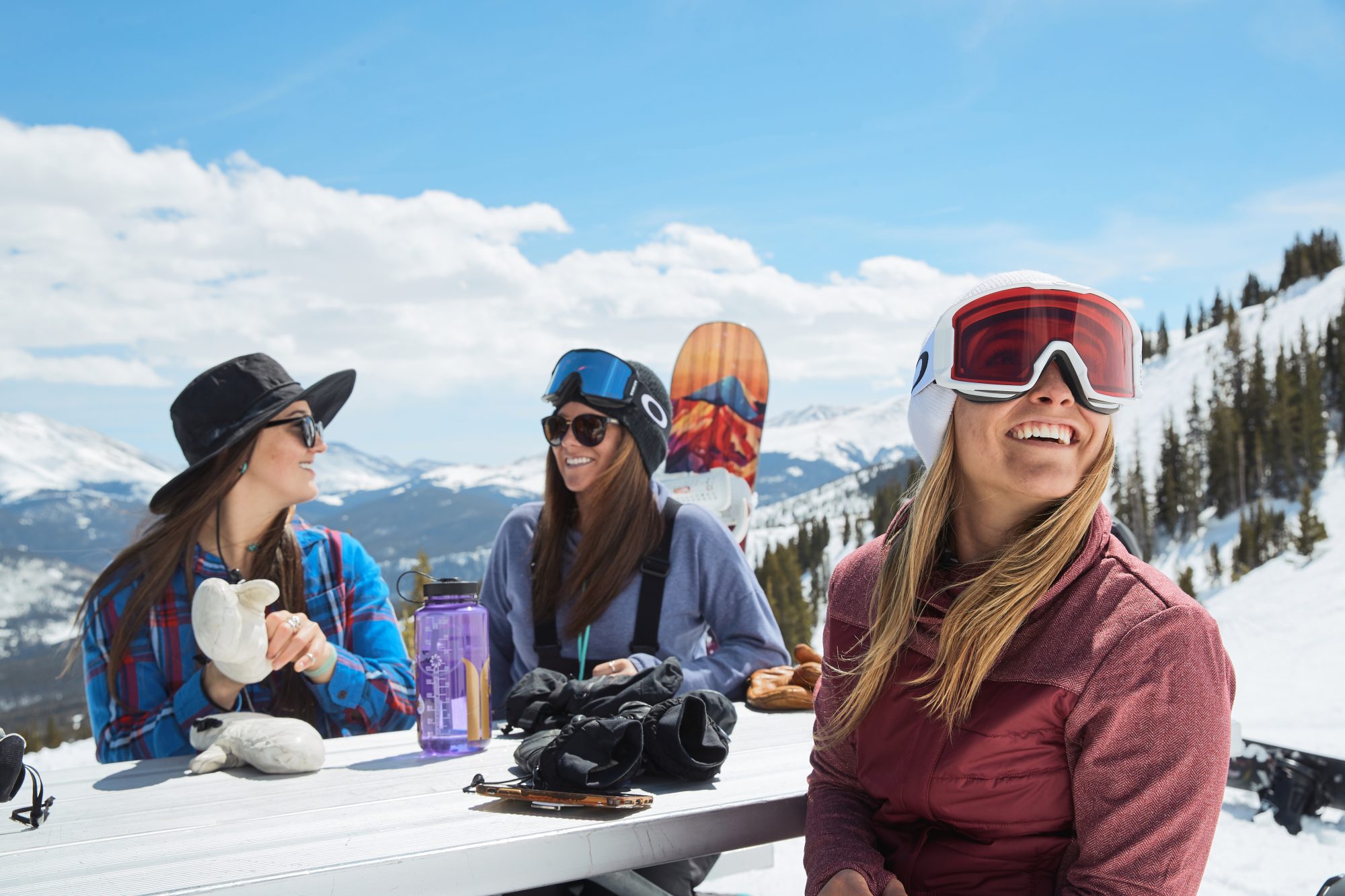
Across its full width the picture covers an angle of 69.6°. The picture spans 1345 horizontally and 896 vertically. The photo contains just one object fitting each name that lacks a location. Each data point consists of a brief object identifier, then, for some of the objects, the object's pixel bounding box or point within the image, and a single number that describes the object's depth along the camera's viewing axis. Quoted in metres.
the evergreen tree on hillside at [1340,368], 70.25
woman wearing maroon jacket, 1.59
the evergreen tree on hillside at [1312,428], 65.31
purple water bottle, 2.51
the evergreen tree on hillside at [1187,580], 50.22
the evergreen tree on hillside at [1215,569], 57.16
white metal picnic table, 1.68
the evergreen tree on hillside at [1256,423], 67.88
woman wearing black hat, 2.85
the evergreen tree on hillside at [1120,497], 73.81
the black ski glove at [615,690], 2.49
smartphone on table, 1.98
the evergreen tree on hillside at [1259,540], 56.94
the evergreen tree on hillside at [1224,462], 69.25
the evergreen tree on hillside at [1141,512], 70.06
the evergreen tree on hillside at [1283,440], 66.06
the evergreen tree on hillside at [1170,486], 69.81
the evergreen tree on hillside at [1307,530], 51.31
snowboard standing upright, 7.49
